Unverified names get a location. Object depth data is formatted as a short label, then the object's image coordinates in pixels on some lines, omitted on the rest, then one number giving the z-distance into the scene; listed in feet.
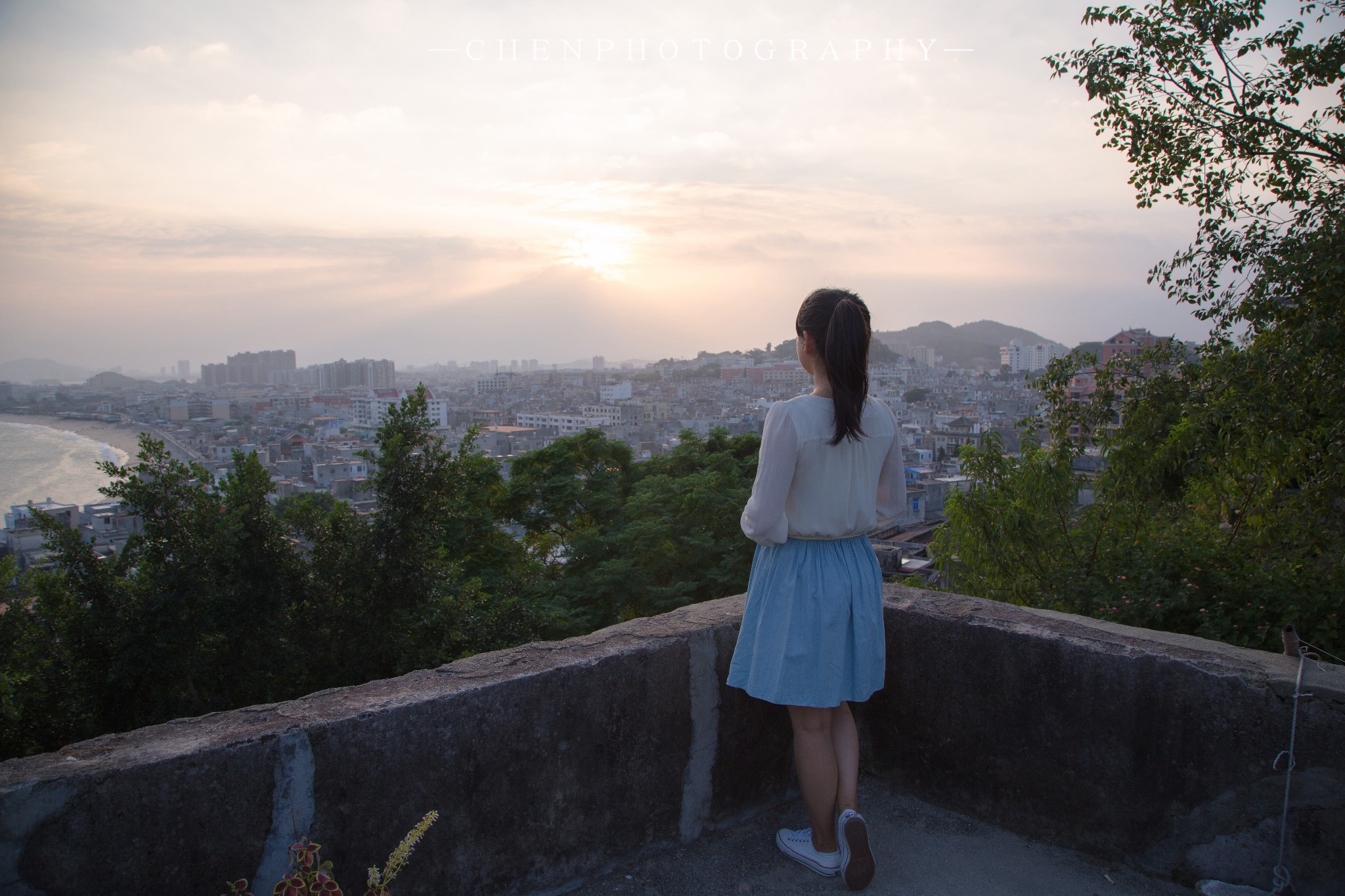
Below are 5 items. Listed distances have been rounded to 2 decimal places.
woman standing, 6.43
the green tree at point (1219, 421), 10.52
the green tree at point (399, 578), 24.27
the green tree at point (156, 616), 20.21
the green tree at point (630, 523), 39.04
